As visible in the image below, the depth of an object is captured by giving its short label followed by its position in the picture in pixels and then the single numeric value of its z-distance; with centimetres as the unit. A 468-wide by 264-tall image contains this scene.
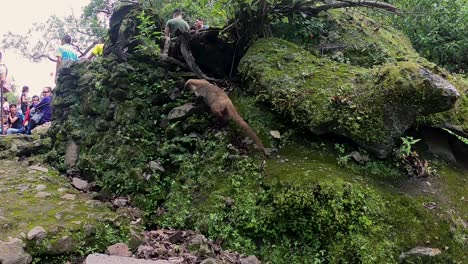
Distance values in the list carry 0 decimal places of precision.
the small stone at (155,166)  531
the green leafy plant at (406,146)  453
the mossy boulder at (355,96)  445
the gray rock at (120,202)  489
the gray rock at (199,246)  392
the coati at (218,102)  526
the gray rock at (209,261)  367
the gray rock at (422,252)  394
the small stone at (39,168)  602
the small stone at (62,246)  377
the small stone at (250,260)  393
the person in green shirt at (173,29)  673
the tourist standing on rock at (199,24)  731
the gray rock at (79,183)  548
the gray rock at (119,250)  385
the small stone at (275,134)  525
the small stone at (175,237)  424
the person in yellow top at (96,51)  933
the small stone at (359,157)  475
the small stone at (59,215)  425
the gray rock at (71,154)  616
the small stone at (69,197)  492
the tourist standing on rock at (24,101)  1024
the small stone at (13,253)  347
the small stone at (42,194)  490
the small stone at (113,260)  364
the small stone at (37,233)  378
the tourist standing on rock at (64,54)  874
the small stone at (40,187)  517
